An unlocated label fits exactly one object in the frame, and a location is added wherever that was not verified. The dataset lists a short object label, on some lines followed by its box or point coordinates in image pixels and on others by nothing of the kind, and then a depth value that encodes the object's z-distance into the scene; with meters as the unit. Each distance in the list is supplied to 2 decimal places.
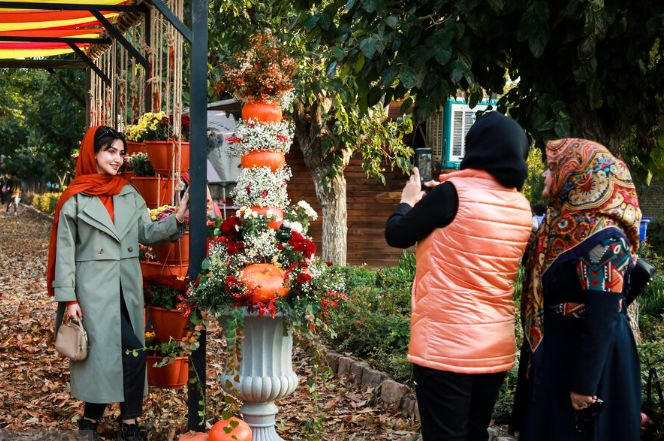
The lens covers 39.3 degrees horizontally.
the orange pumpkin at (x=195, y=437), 5.09
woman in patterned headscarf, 3.64
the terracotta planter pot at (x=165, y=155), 6.20
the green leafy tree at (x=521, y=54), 5.39
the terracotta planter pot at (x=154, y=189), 6.33
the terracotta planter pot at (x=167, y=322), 5.99
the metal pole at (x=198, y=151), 5.21
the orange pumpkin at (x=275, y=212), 5.27
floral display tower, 5.05
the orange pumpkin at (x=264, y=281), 5.00
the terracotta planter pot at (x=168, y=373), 6.13
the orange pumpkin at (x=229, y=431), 4.91
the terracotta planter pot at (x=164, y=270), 6.15
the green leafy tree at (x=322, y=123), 12.62
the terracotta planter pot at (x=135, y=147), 6.40
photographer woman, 3.73
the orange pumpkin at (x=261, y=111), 5.47
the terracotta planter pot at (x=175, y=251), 6.14
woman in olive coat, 5.47
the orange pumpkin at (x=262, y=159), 5.48
